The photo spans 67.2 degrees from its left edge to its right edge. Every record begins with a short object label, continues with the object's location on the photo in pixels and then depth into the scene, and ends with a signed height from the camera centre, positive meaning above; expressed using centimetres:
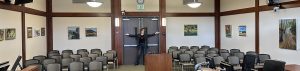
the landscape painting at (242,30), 891 +16
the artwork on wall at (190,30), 1054 +20
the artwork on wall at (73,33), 996 +6
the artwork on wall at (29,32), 775 +9
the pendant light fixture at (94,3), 773 +109
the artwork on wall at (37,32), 836 +9
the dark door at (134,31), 1007 +15
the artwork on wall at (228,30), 989 +16
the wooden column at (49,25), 964 +41
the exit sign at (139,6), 1004 +124
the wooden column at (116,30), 988 +19
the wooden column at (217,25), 1058 +43
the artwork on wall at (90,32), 1007 +11
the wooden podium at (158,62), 571 -71
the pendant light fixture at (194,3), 809 +112
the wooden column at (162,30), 1016 +19
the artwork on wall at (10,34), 639 +2
